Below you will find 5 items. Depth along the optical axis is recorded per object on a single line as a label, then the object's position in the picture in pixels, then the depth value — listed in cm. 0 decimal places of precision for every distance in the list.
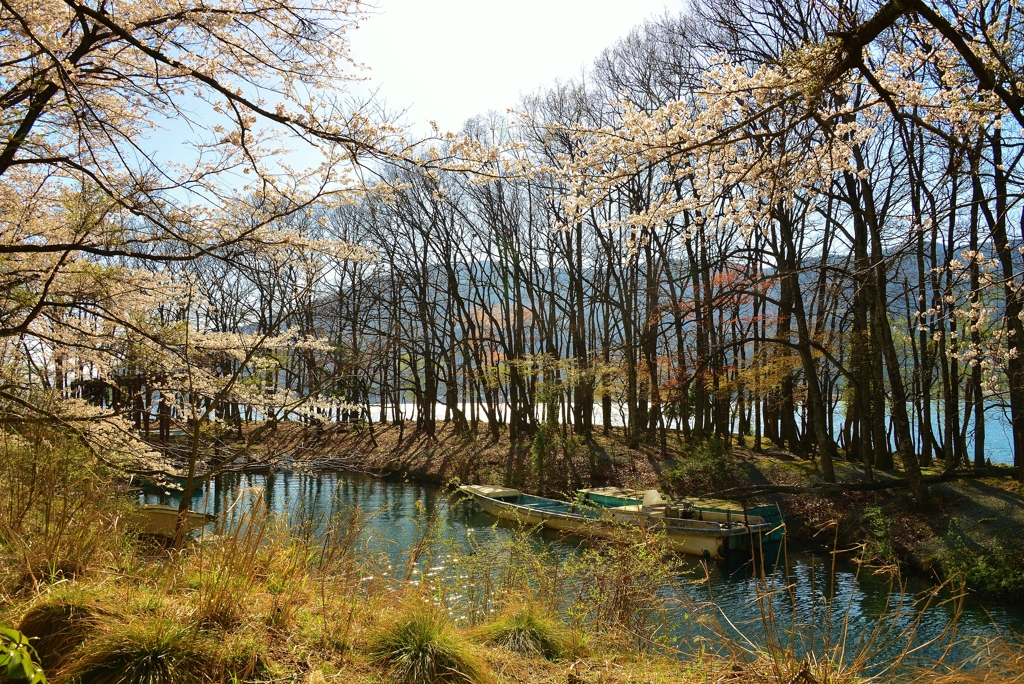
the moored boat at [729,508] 1467
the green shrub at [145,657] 276
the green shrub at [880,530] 1242
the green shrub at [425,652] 318
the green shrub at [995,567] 1070
